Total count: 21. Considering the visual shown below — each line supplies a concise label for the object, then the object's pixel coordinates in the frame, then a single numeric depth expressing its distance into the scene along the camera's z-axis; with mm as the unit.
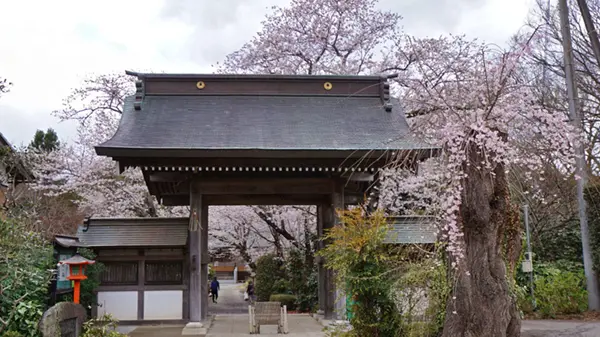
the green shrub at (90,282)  11000
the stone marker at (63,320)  7434
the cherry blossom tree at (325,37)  19391
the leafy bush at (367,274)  7801
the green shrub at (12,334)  7247
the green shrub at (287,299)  17500
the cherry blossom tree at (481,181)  5996
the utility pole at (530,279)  12533
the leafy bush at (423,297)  7438
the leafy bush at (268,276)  19203
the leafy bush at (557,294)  12391
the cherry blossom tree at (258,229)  18266
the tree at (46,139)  33578
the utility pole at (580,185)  12305
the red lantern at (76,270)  8844
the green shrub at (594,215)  12859
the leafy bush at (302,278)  17188
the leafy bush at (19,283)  7586
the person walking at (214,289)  22958
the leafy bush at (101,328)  7980
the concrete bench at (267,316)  10598
